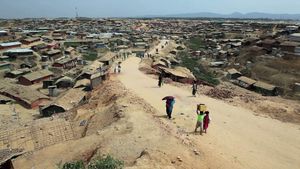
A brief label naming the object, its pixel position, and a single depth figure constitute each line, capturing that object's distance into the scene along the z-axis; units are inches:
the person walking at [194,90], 1034.0
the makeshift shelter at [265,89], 1658.5
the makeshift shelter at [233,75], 2047.0
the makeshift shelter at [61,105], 1268.5
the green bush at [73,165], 383.9
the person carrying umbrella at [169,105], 726.5
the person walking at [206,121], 655.8
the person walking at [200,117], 652.1
